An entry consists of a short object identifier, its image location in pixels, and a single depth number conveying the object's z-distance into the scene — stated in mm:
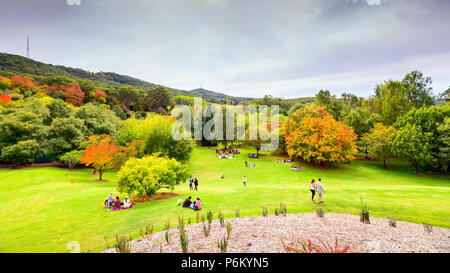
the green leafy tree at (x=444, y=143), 27494
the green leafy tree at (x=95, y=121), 37969
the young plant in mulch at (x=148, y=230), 8678
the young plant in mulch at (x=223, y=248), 6355
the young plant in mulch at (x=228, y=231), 7545
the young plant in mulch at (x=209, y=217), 9078
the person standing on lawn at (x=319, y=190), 11555
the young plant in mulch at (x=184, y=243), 6555
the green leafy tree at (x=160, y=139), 34438
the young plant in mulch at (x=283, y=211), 10078
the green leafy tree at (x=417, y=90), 39688
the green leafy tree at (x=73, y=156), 29061
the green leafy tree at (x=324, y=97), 60031
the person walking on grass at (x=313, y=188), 12144
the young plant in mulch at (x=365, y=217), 8789
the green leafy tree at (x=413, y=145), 28931
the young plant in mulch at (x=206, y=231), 7884
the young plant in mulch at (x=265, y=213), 10055
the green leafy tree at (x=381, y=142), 34875
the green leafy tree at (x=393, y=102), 41312
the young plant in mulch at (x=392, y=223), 8461
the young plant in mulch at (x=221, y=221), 8931
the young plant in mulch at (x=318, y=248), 6250
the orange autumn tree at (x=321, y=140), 30797
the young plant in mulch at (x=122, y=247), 6766
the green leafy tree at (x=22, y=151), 27844
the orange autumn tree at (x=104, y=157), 24578
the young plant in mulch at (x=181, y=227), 7796
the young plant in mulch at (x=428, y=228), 7925
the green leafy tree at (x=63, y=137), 31594
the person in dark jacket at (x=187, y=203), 12453
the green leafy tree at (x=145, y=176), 14234
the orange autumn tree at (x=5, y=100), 46162
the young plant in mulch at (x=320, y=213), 9669
